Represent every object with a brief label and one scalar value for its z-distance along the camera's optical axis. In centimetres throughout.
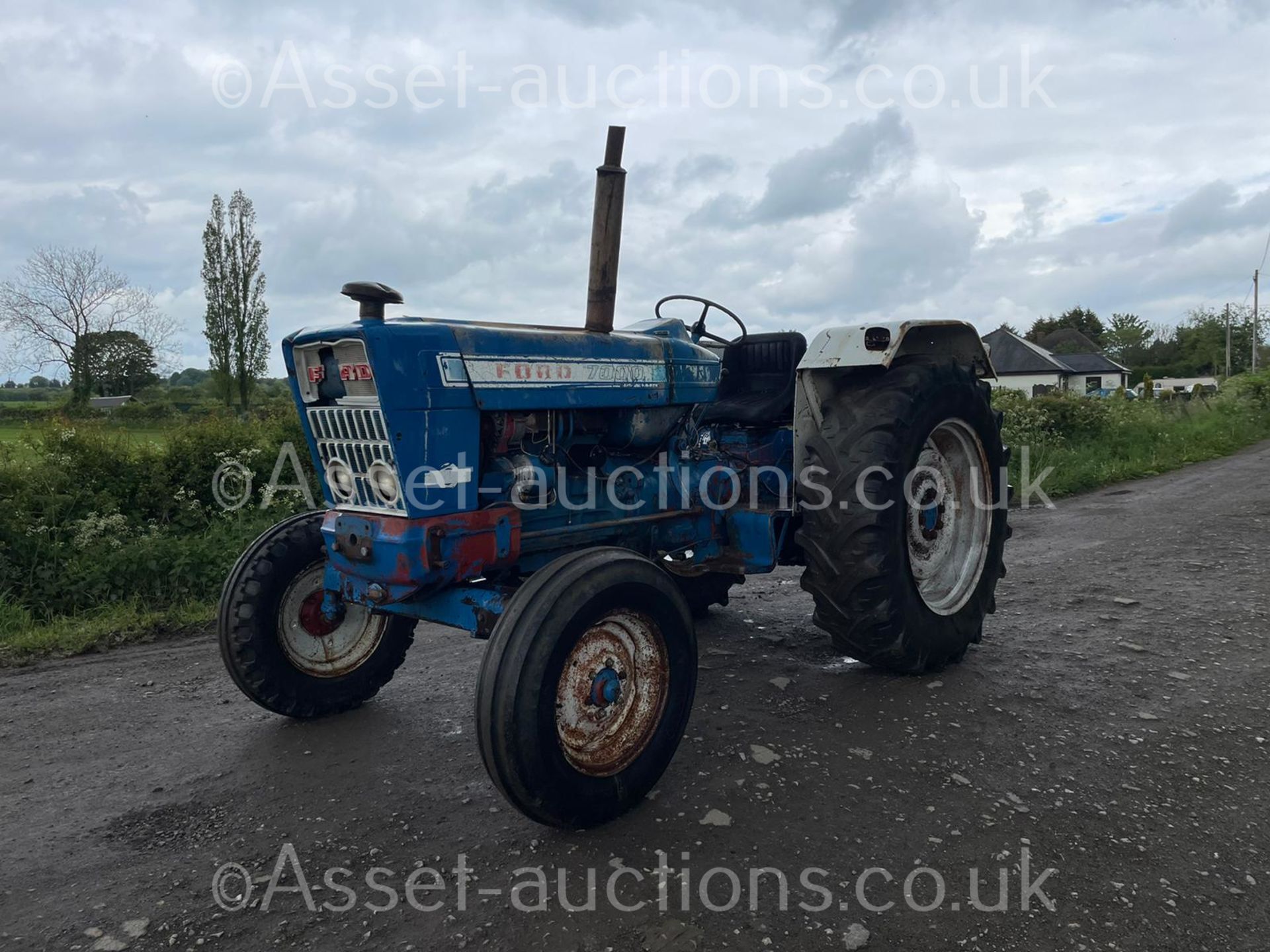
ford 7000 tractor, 289
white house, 4794
